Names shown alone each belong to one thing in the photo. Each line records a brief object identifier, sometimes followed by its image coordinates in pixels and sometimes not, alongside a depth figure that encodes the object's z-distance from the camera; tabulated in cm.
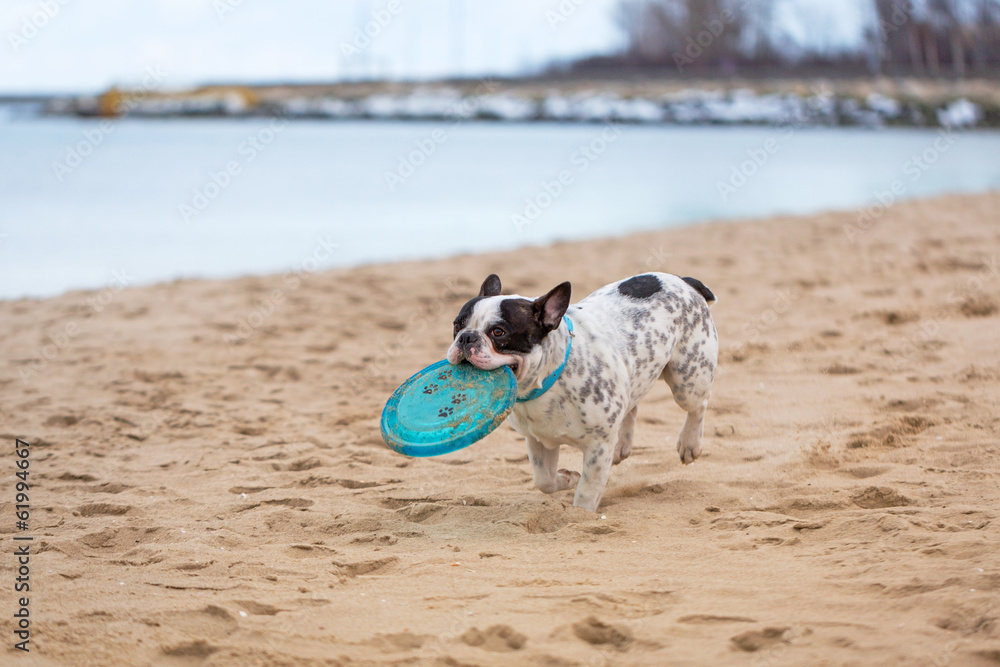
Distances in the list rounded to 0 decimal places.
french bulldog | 446
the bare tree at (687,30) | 9138
